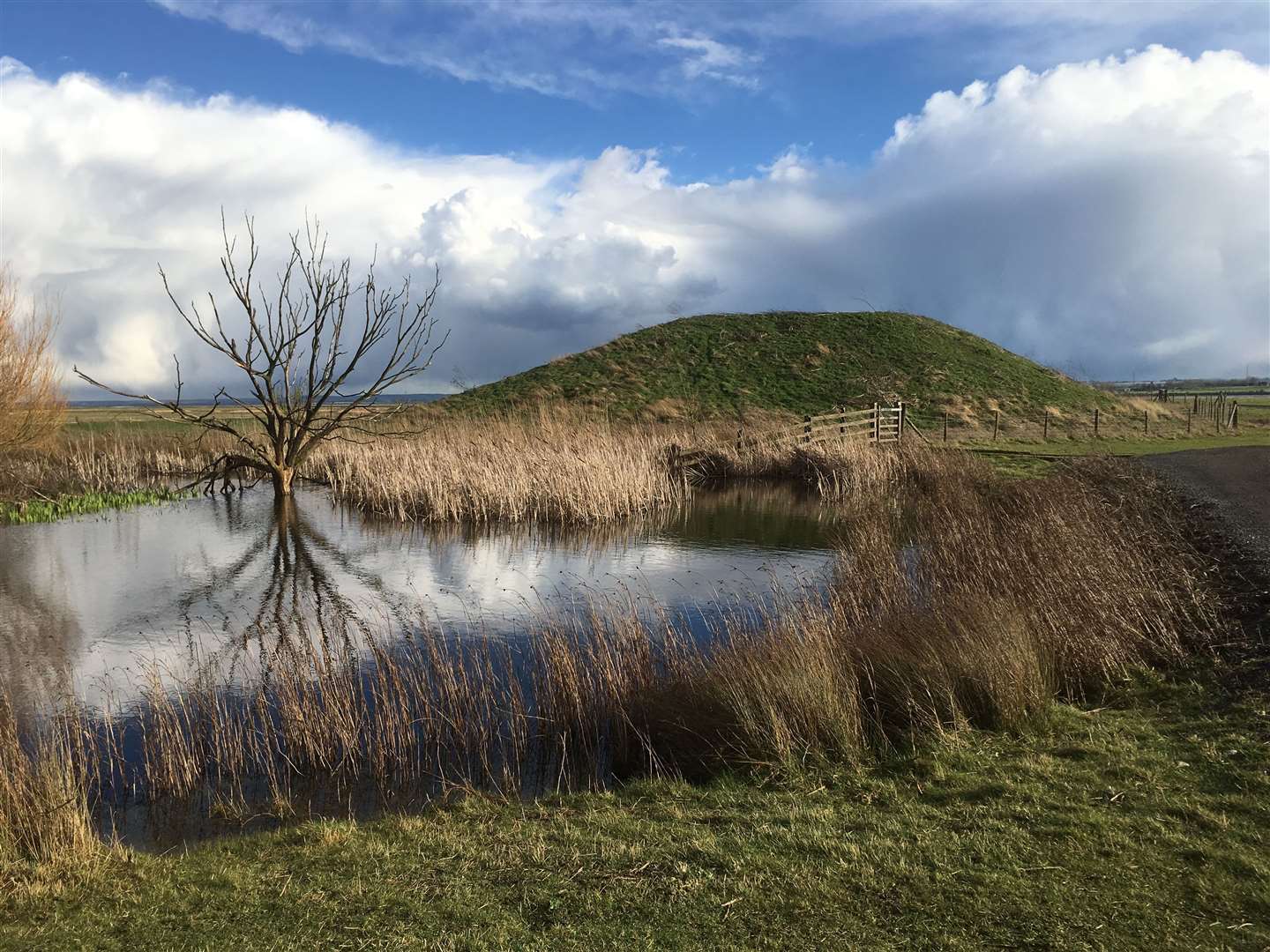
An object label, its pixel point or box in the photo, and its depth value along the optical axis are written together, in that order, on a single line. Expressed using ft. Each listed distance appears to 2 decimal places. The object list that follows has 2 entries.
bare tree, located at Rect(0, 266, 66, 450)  61.82
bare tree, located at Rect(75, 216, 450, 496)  63.52
